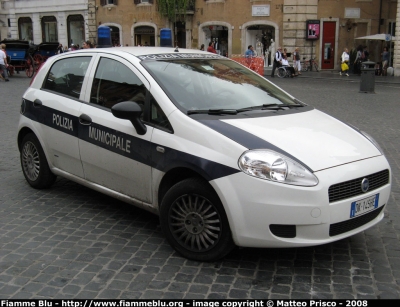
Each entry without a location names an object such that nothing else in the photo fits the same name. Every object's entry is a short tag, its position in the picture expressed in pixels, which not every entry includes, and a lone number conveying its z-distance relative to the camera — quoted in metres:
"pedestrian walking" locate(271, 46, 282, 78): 28.09
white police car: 3.76
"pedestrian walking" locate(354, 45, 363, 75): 30.11
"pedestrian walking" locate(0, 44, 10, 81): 23.09
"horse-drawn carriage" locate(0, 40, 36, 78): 24.73
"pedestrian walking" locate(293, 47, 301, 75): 29.47
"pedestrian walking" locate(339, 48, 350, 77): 28.86
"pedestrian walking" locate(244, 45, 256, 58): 27.11
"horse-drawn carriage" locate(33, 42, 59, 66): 26.25
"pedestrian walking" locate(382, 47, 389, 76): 28.97
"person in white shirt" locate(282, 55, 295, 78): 28.09
